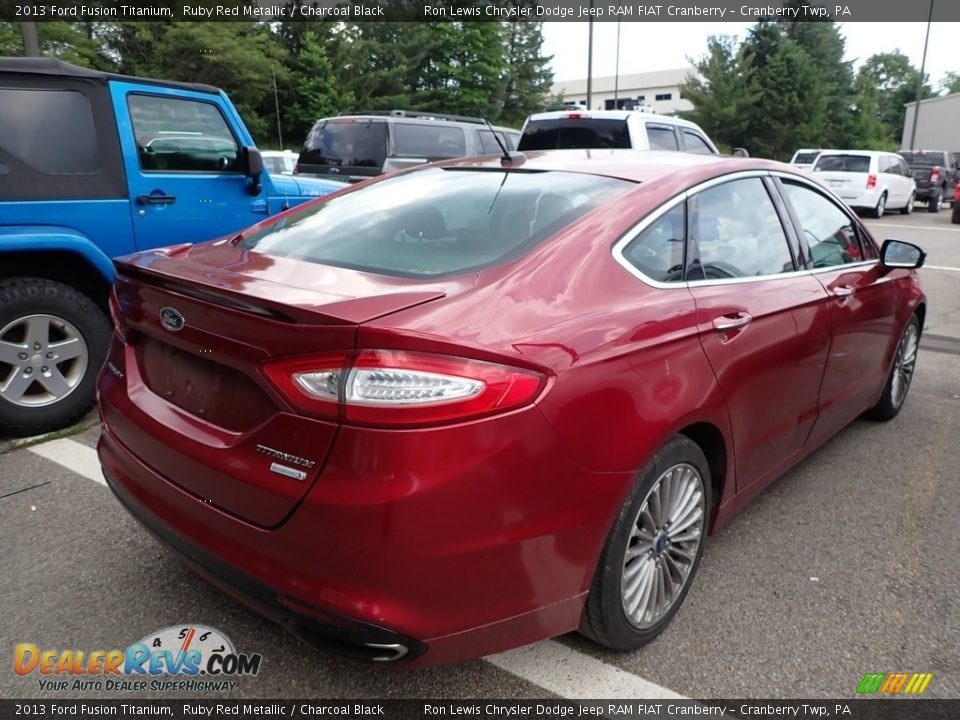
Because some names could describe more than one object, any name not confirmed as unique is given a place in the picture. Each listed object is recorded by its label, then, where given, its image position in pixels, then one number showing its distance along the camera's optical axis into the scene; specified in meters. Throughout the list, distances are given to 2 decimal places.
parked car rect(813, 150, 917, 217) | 18.66
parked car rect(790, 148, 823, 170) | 22.41
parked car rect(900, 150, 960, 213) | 22.71
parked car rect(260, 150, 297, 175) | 16.66
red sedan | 1.78
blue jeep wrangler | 4.09
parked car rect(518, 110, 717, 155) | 9.39
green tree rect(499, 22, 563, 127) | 54.12
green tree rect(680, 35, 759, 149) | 46.19
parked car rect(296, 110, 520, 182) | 10.33
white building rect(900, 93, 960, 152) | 40.38
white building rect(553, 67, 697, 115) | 80.50
